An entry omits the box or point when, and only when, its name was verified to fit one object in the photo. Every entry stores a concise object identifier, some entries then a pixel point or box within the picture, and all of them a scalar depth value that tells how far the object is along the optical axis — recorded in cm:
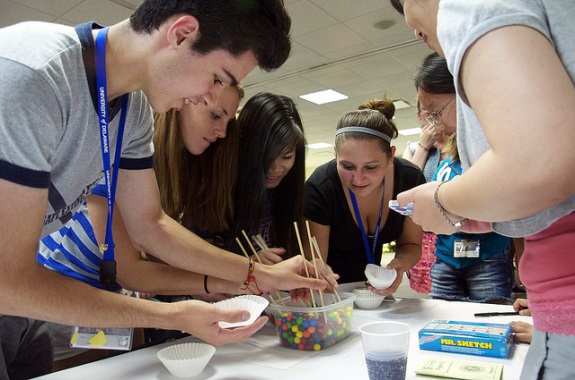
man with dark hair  76
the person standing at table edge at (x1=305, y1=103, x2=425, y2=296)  188
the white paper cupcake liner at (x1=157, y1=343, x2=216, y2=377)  89
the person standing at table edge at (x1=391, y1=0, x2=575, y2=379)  47
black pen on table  131
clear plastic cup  78
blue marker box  96
